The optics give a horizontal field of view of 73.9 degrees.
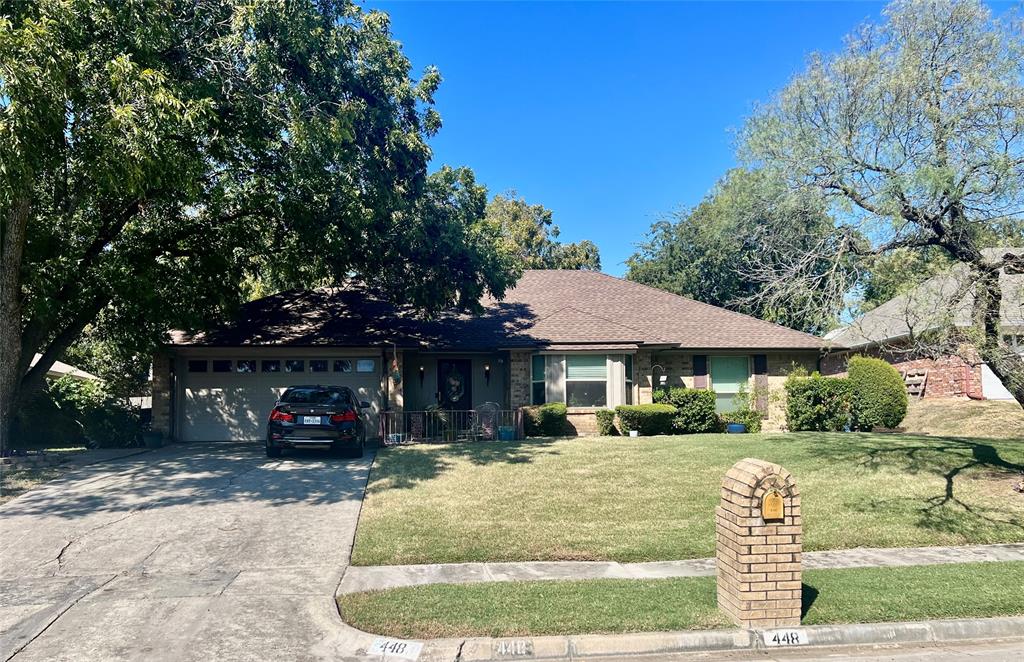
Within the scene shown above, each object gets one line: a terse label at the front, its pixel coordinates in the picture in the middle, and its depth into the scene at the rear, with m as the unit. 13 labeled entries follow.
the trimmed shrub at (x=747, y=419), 19.27
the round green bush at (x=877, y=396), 18.47
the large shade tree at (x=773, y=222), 11.20
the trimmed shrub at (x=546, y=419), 17.98
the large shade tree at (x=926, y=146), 10.09
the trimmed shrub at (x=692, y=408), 18.75
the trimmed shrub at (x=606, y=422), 18.25
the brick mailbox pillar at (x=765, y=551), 5.96
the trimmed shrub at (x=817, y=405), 18.55
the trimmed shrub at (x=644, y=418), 17.75
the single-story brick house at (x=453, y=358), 18.20
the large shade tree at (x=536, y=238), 45.16
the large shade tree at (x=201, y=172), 9.69
